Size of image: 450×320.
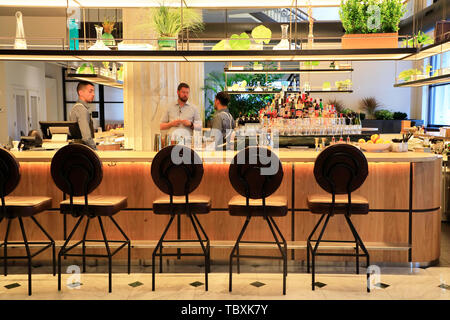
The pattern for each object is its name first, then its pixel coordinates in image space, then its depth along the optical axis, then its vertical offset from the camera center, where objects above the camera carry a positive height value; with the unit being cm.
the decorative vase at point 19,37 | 440 +84
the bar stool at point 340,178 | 353 -42
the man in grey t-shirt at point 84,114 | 542 +11
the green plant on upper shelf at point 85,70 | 686 +81
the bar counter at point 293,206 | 420 -77
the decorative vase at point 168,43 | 437 +77
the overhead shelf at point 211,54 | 420 +65
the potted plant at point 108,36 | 445 +89
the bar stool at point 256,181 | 345 -44
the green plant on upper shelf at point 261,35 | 444 +87
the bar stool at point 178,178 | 353 -43
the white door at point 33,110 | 1441 +44
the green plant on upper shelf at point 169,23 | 437 +97
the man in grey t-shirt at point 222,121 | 578 +3
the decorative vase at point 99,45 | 441 +76
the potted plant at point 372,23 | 423 +94
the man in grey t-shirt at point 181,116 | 554 +10
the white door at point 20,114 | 1345 +29
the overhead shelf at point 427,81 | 712 +78
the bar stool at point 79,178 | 358 -43
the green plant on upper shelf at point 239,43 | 438 +77
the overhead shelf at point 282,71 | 950 +111
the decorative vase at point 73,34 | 440 +87
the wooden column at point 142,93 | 566 +38
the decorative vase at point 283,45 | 443 +76
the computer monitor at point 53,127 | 611 -5
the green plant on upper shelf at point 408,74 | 941 +105
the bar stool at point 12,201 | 361 -64
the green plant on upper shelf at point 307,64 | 965 +127
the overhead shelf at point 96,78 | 697 +74
